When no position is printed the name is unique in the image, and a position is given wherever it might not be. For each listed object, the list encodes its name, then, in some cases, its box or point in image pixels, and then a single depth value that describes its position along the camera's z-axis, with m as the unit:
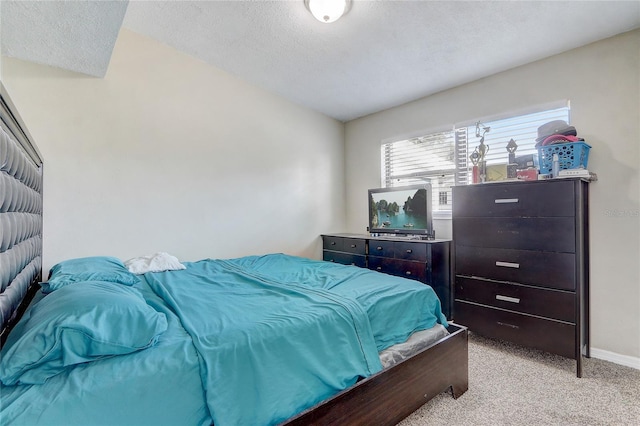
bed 0.82
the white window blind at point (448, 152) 2.72
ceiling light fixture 1.94
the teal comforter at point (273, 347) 1.00
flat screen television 3.04
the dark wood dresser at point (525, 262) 2.06
